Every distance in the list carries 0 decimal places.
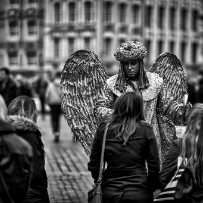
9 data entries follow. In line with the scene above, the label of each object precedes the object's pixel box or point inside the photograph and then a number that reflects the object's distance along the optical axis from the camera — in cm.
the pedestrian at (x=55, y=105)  2121
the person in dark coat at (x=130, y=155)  633
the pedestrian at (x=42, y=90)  3226
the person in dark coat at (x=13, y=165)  515
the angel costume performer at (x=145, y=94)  792
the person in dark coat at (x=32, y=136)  699
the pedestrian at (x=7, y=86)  1656
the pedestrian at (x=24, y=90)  2168
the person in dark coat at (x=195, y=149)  592
